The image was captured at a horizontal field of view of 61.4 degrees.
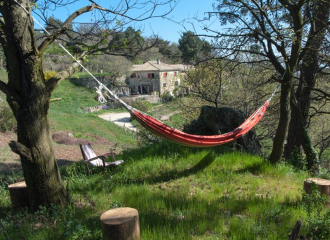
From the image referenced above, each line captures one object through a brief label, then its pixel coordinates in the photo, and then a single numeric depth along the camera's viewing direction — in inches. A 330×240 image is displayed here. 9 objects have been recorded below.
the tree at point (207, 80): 386.5
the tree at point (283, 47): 145.7
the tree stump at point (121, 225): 76.4
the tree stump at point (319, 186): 110.7
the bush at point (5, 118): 448.8
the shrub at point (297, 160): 187.6
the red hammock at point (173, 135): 126.1
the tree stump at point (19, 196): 114.0
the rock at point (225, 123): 197.3
